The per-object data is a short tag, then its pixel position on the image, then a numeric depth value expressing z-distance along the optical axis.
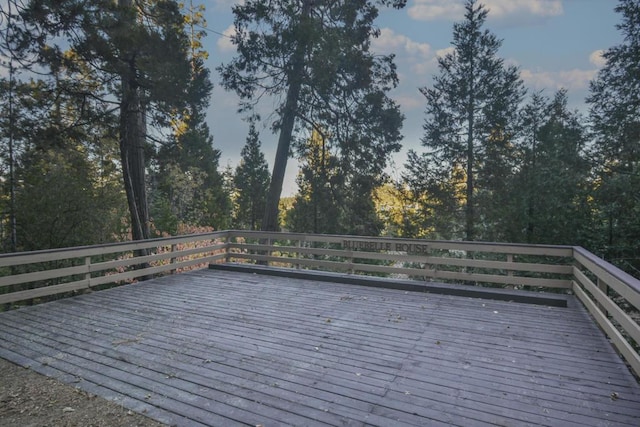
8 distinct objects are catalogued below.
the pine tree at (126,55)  6.47
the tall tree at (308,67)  9.18
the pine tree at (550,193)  10.52
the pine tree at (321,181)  11.84
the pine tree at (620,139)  9.24
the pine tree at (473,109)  13.22
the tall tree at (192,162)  8.89
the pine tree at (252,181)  31.61
